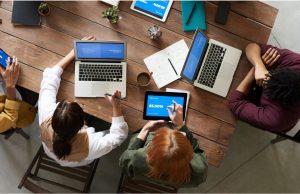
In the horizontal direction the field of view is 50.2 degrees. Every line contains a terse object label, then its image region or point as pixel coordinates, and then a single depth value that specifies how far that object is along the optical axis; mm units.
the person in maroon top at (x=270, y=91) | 1684
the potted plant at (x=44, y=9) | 1978
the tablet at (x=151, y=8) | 2020
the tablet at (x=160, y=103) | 1878
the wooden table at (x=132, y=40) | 1933
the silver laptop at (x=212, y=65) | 1933
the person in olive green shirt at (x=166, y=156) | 1488
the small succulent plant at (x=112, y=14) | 1948
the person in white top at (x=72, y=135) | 1732
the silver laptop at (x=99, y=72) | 1939
